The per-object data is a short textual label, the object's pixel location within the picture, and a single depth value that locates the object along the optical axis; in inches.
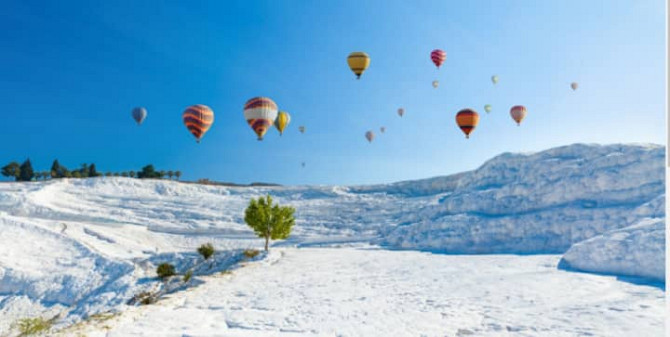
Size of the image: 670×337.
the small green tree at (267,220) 1151.0
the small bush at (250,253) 996.3
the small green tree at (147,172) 4077.3
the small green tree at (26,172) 3676.2
